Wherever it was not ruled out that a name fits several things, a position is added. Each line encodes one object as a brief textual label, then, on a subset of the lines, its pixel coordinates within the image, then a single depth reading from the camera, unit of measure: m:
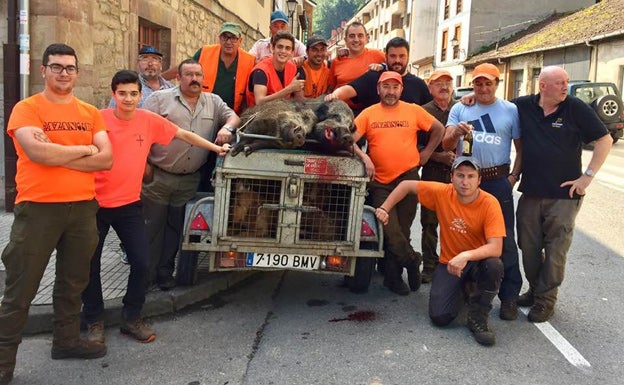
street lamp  21.48
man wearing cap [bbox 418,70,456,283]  5.71
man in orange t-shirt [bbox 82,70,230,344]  3.87
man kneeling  4.33
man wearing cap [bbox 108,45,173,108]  5.79
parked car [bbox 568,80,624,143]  17.34
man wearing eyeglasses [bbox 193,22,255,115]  5.78
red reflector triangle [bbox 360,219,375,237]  4.54
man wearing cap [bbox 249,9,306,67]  6.78
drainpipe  6.59
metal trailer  4.28
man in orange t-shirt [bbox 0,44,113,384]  3.23
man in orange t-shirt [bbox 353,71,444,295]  5.07
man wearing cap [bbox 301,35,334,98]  5.91
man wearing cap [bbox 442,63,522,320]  4.73
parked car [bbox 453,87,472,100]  22.51
